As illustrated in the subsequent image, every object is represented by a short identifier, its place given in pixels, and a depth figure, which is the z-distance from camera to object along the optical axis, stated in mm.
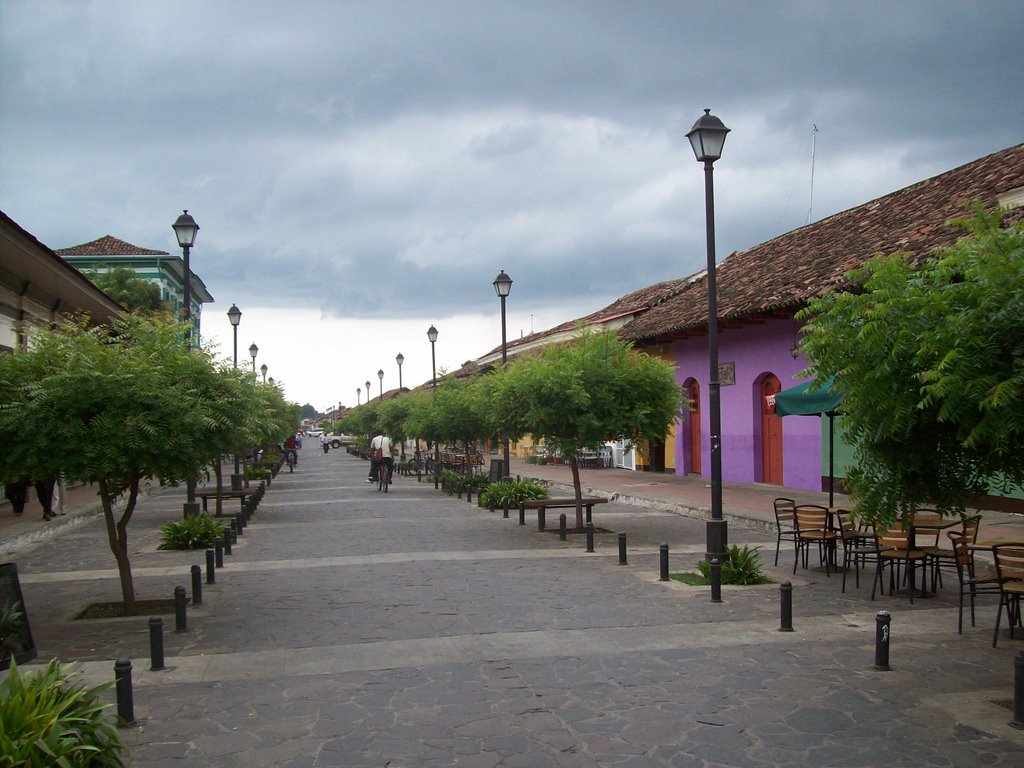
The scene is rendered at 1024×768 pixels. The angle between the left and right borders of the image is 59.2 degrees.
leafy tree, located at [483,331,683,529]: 15047
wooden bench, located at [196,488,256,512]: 19922
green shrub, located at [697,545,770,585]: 11141
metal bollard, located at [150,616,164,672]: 7297
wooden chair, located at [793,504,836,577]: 11536
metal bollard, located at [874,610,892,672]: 7315
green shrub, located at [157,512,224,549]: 15166
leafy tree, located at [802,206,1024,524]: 5203
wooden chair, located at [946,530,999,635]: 8055
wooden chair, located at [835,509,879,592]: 10805
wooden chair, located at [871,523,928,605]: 9992
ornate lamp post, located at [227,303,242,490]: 31730
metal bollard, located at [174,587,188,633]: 8773
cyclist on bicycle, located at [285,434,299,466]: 45094
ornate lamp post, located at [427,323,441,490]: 31994
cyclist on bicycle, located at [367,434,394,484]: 28266
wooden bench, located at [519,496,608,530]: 16641
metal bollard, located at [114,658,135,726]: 6027
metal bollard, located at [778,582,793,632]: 8680
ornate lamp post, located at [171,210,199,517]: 17594
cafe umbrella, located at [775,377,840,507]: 12102
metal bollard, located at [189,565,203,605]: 10086
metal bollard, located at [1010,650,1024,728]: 5855
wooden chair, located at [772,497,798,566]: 12195
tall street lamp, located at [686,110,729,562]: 11766
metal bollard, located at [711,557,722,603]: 9883
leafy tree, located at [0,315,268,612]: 8523
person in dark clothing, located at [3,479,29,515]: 17734
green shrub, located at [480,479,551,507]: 20750
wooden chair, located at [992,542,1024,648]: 7688
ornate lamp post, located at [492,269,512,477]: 22953
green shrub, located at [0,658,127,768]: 4520
